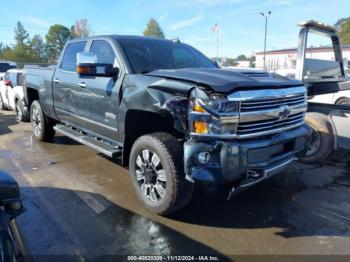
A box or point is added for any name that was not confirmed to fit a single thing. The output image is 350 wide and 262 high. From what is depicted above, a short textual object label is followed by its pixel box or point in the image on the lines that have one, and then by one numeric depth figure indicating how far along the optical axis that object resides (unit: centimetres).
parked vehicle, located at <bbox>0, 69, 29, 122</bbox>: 967
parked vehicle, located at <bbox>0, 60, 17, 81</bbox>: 1723
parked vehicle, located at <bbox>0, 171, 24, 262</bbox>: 173
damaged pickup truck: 322
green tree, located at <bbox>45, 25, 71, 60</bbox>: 8256
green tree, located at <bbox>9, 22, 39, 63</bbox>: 5584
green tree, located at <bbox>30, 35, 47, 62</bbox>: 7719
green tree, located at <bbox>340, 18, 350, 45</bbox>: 6854
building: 5986
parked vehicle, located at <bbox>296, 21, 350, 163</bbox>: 561
